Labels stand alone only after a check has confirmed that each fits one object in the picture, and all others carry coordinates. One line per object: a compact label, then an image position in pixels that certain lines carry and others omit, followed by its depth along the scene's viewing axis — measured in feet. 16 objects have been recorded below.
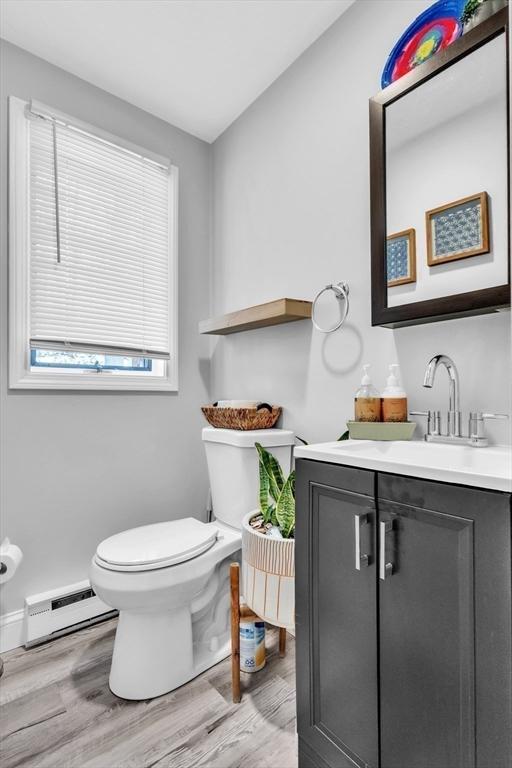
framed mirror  3.41
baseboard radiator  5.35
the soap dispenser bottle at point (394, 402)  4.02
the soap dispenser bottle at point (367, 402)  4.15
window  5.57
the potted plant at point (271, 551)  3.95
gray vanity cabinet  2.31
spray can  4.70
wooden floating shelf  5.22
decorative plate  3.73
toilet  4.30
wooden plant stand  4.30
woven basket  5.59
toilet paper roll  4.99
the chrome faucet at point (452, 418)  3.52
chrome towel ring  4.95
